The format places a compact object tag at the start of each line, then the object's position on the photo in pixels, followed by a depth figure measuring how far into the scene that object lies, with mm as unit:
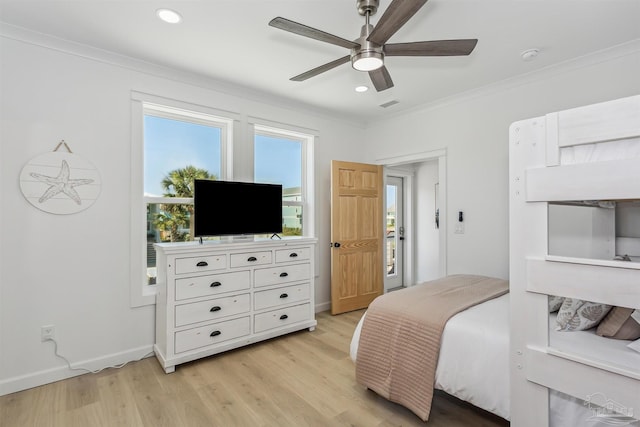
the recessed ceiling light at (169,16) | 2125
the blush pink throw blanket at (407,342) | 1865
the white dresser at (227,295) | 2629
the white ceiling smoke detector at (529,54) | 2611
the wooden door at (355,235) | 4023
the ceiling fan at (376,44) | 1637
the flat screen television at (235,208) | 2900
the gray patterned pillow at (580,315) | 1538
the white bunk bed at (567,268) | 1173
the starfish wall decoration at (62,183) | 2420
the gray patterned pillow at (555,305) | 1898
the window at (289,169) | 3797
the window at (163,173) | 2852
